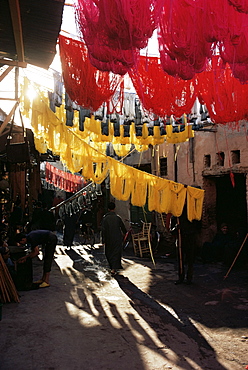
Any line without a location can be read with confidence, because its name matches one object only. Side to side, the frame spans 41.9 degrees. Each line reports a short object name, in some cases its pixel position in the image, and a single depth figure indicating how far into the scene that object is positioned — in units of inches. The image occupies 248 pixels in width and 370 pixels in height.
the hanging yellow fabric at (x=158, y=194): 356.5
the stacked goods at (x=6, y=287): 204.1
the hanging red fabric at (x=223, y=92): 212.2
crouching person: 254.2
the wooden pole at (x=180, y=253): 276.8
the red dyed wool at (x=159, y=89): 209.5
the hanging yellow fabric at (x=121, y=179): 347.9
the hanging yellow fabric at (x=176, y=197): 337.1
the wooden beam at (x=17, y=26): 145.7
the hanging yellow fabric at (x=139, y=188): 352.8
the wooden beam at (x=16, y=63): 201.3
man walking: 320.5
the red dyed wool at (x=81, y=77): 186.1
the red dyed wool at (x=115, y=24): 117.9
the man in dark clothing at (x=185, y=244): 281.1
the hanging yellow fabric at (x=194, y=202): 356.2
